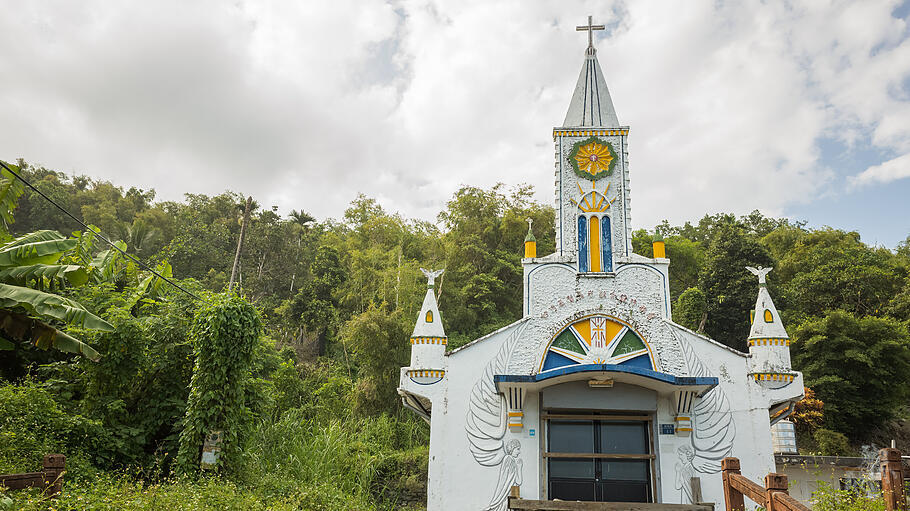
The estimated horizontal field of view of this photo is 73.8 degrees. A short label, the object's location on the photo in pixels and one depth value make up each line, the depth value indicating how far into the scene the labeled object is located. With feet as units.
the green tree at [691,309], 71.10
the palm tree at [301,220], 115.85
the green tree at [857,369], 60.08
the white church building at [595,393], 30.04
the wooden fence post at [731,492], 19.31
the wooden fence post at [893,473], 18.89
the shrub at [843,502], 16.35
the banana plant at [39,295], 26.86
